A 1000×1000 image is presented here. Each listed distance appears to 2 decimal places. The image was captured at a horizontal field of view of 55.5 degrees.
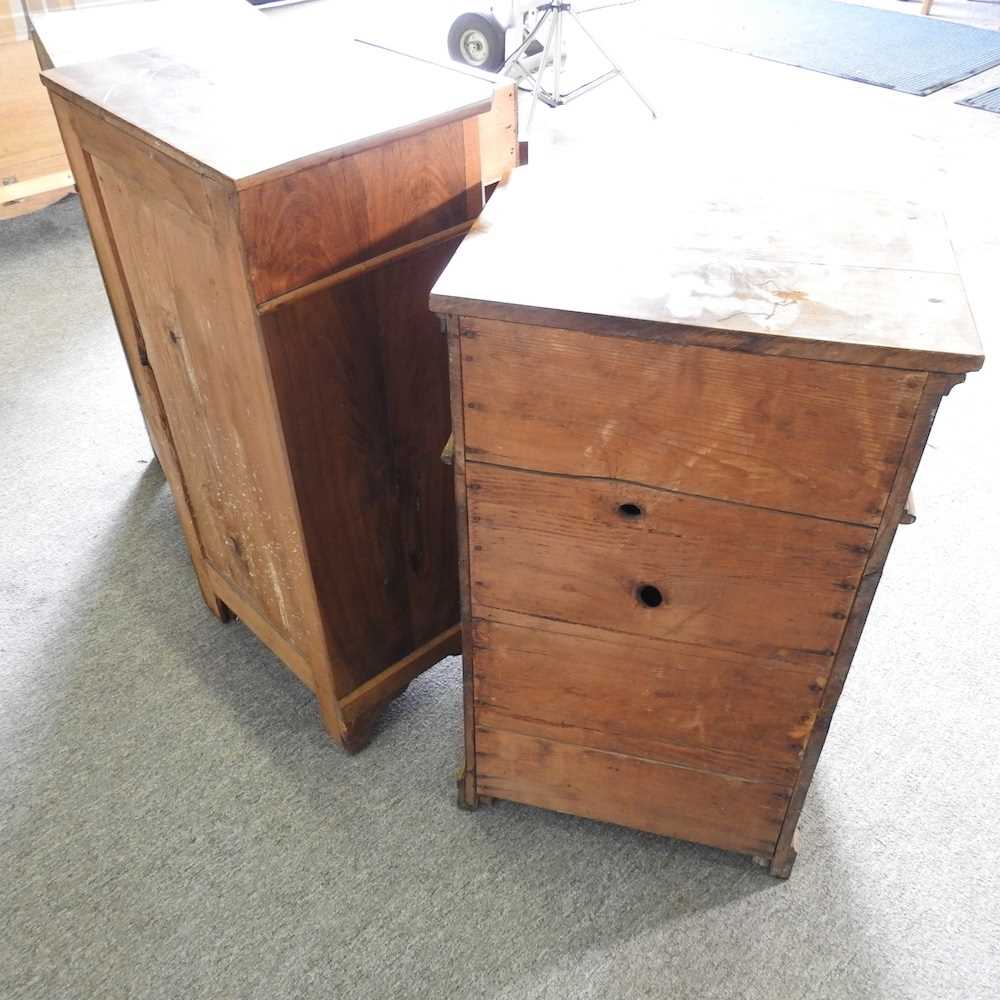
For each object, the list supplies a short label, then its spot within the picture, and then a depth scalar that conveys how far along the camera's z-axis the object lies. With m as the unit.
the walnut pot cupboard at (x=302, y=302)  1.00
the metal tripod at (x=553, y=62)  3.53
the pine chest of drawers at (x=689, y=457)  0.85
